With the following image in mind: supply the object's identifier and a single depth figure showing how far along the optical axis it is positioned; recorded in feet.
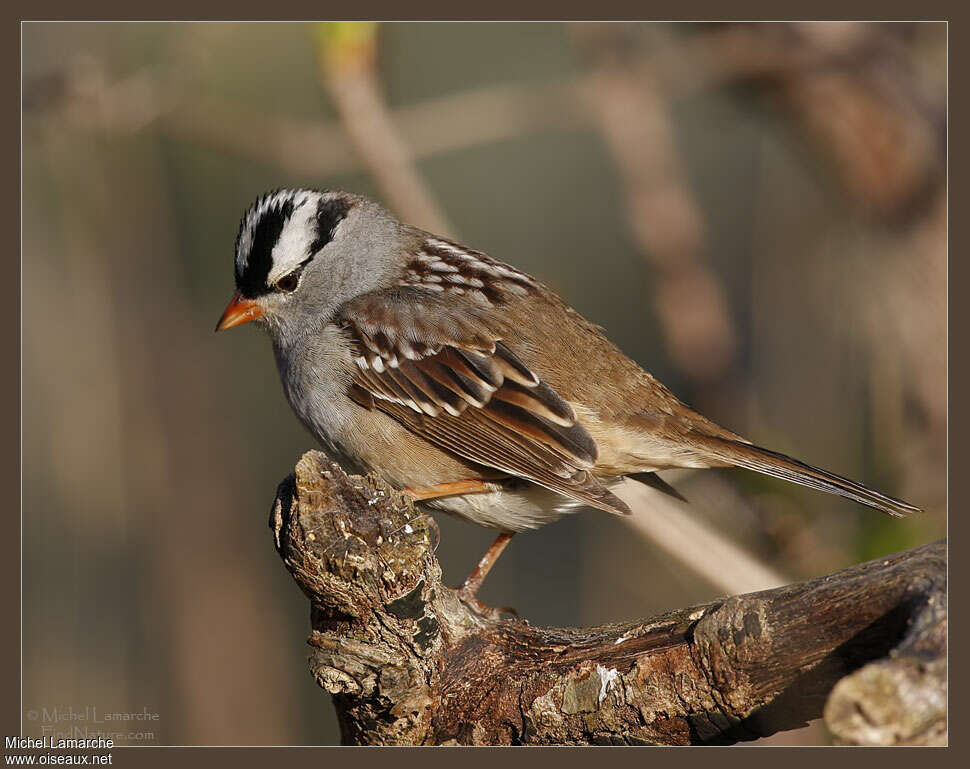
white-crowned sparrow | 23.77
